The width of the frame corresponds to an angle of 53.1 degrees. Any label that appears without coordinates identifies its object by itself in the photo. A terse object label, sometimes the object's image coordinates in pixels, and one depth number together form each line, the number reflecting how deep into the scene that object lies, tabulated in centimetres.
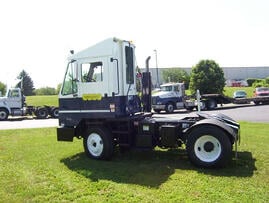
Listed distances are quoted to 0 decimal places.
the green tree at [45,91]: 7314
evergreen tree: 7434
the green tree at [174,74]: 5884
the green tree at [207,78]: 3119
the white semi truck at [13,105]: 2237
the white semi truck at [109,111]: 738
